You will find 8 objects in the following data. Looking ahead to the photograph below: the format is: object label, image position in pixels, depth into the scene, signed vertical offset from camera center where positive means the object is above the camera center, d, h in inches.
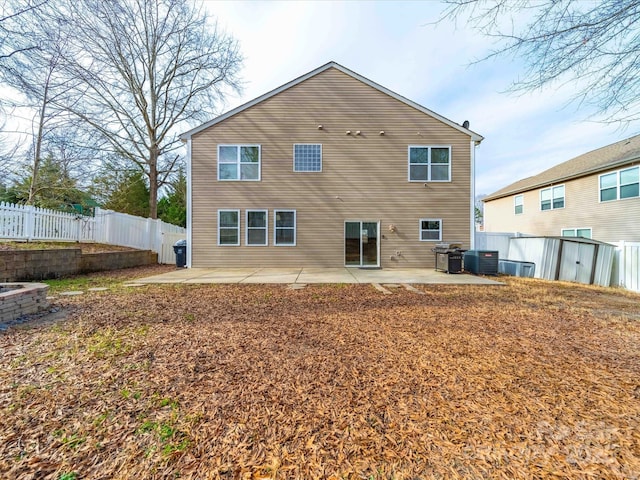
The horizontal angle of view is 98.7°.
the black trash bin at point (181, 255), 461.4 -21.6
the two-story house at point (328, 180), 451.2 +103.9
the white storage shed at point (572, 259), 354.3 -21.4
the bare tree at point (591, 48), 160.7 +122.8
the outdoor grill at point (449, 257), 398.3 -20.8
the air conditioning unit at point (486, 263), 399.5 -29.2
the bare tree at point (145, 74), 526.6 +354.5
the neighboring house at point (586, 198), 485.6 +96.6
